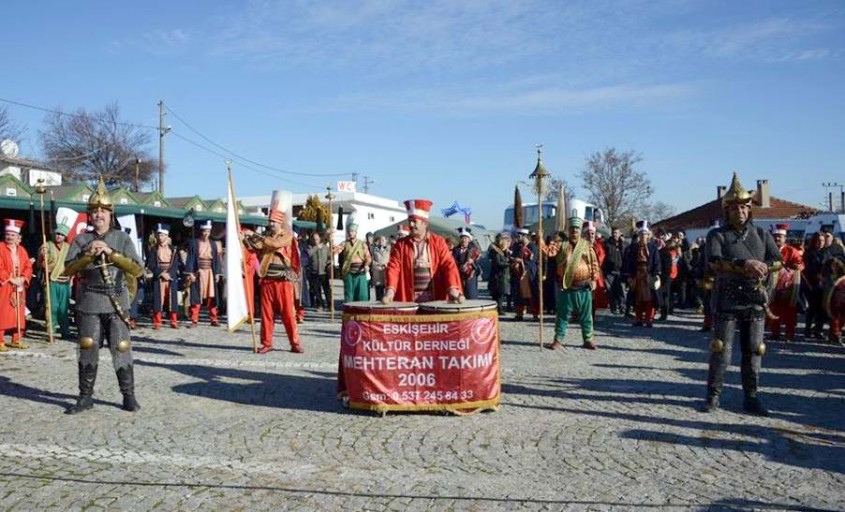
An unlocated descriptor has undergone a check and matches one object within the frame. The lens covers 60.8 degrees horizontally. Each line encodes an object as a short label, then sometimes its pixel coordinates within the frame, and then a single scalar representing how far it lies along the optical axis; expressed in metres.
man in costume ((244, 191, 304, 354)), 9.82
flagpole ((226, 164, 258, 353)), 9.73
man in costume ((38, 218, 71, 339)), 11.67
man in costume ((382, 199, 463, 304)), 7.33
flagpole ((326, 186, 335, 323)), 14.57
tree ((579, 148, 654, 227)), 42.38
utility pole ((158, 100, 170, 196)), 44.71
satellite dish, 30.78
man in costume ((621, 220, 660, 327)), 13.25
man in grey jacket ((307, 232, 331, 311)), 17.31
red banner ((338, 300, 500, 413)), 6.32
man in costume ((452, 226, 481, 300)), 14.26
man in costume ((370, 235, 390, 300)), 16.77
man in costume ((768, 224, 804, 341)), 11.12
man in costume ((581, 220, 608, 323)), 11.47
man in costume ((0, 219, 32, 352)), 10.48
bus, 29.14
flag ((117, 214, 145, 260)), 14.31
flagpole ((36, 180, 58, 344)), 10.62
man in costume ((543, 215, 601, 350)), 10.23
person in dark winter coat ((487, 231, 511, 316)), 15.20
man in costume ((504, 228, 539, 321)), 14.81
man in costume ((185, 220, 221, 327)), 13.16
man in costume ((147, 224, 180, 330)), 12.92
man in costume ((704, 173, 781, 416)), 6.43
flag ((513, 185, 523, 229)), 19.37
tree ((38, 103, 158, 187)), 57.38
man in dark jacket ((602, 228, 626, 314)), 15.63
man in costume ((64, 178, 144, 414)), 6.52
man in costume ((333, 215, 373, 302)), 14.02
